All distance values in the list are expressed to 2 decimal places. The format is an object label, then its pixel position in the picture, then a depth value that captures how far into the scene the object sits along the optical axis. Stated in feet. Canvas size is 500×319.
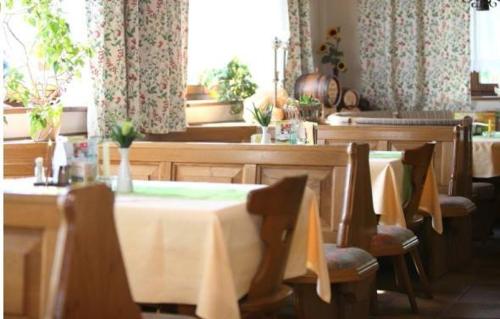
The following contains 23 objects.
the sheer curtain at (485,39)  33.14
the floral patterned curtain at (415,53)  32.78
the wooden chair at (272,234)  10.43
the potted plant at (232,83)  27.86
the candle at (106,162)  12.21
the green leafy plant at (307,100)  27.91
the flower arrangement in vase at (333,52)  34.06
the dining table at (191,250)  9.91
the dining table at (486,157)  23.20
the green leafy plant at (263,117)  17.60
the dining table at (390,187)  16.84
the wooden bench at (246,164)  15.26
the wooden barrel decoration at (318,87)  30.30
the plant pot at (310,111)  27.71
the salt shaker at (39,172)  12.46
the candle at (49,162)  12.56
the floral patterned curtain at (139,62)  20.98
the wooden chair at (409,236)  15.99
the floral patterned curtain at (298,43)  30.83
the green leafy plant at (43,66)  18.28
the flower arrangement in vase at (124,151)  11.95
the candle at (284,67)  29.92
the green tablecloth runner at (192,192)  11.32
